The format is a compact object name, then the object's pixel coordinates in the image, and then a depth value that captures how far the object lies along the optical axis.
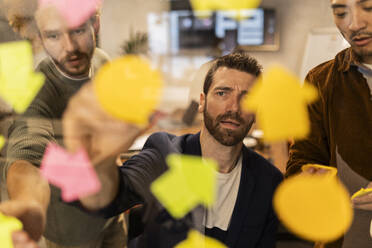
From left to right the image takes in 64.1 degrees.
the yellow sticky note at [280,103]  0.47
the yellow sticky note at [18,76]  0.56
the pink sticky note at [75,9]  0.52
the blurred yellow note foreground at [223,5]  0.49
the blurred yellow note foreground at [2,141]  0.60
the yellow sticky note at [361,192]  0.49
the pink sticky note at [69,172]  0.53
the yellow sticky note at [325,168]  0.49
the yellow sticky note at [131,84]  0.49
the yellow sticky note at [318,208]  0.47
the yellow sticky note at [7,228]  0.56
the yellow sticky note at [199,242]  0.54
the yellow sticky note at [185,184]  0.52
